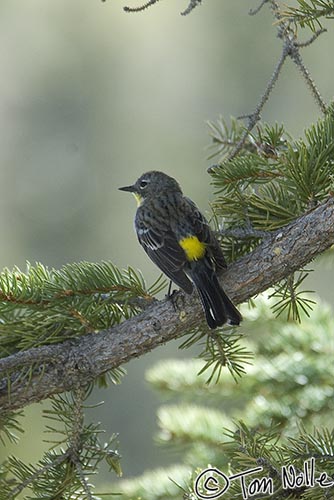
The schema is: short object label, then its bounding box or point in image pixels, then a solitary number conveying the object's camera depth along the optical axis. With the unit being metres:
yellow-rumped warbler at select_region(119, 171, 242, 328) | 5.89
